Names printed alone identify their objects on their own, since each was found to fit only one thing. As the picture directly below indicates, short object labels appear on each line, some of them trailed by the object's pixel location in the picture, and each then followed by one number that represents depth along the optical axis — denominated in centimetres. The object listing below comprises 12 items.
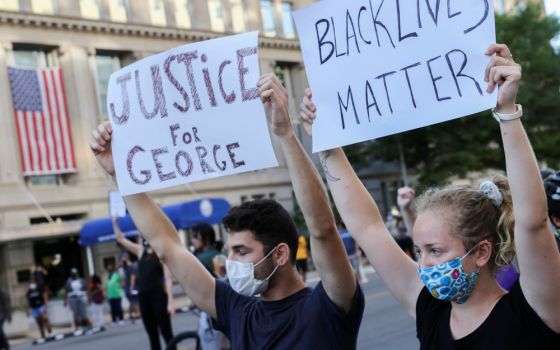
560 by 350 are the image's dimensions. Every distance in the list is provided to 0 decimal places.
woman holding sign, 212
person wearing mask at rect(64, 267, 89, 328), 1862
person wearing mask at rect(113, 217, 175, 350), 867
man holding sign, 288
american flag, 2659
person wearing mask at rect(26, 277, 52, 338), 1788
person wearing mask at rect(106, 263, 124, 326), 1947
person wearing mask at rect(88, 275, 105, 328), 1886
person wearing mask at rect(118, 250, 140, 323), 1986
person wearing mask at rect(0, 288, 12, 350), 1113
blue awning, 2327
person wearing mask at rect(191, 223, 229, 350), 725
